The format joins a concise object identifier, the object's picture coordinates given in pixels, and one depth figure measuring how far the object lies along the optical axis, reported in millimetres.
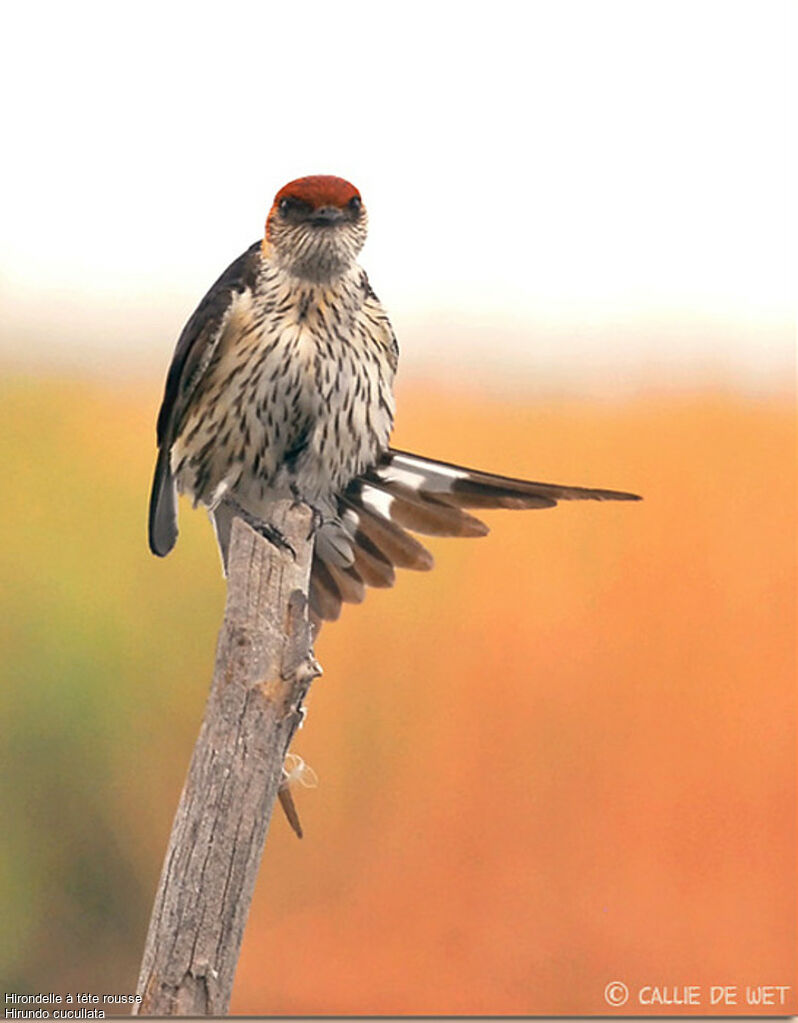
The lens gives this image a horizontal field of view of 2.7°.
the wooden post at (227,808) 3613
